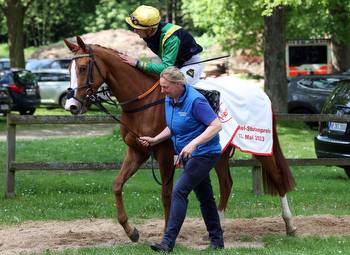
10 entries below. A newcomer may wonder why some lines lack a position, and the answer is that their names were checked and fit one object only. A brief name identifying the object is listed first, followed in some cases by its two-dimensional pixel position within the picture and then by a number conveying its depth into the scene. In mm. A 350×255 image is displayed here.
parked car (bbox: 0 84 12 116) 23781
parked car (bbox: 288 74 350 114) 25062
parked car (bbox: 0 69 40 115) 26031
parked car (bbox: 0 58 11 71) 33094
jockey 7434
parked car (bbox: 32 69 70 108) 30234
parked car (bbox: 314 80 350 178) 12852
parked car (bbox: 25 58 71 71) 33406
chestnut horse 7438
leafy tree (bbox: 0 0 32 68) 31828
